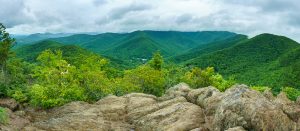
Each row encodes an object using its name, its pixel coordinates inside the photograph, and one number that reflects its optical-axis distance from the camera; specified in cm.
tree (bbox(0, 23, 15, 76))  4854
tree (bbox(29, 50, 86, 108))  3067
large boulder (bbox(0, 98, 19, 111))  3149
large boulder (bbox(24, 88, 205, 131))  2136
